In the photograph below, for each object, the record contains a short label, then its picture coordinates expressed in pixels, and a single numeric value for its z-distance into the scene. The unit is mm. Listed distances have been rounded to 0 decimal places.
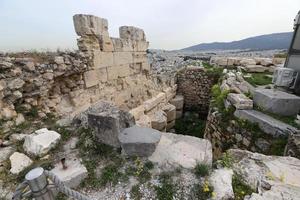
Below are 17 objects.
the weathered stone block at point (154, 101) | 4941
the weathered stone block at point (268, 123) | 2086
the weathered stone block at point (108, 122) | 1881
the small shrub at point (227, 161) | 1630
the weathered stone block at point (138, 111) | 4385
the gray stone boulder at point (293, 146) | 1819
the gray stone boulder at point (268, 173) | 1295
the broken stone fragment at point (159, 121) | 4607
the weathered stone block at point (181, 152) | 1704
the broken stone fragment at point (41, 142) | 1831
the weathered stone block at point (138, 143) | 1759
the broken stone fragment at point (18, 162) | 1630
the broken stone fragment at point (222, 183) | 1335
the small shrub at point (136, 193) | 1388
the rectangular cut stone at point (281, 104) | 2459
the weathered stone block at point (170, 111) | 5679
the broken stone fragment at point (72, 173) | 1484
